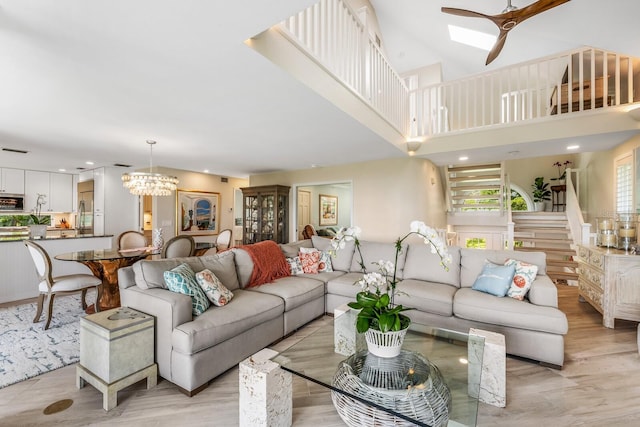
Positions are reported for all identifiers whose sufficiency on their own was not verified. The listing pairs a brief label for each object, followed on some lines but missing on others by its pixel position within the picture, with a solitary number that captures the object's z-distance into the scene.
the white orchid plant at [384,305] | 1.62
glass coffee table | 1.43
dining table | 3.33
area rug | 2.33
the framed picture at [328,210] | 8.77
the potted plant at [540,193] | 7.74
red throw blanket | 3.30
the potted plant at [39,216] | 6.21
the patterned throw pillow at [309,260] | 3.86
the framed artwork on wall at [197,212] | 6.52
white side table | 1.88
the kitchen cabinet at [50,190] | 6.33
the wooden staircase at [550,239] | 5.16
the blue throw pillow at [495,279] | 2.75
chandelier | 4.11
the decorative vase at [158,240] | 4.17
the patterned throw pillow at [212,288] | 2.47
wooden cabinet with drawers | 3.05
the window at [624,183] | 3.80
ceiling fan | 2.44
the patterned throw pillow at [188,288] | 2.29
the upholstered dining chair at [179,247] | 3.71
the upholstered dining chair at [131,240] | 4.23
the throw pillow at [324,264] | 3.96
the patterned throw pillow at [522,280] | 2.69
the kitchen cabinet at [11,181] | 5.97
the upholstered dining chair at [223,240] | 5.22
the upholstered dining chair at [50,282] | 3.12
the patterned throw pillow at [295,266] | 3.79
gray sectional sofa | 2.09
